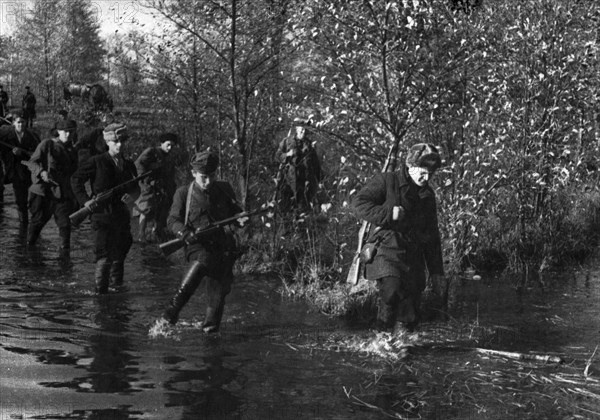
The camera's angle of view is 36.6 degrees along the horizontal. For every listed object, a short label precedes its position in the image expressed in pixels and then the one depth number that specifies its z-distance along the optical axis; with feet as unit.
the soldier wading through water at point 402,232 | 26.00
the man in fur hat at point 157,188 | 44.32
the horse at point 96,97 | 108.58
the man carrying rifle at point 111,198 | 32.89
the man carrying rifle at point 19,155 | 50.70
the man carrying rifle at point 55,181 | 43.14
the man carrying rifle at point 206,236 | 27.66
